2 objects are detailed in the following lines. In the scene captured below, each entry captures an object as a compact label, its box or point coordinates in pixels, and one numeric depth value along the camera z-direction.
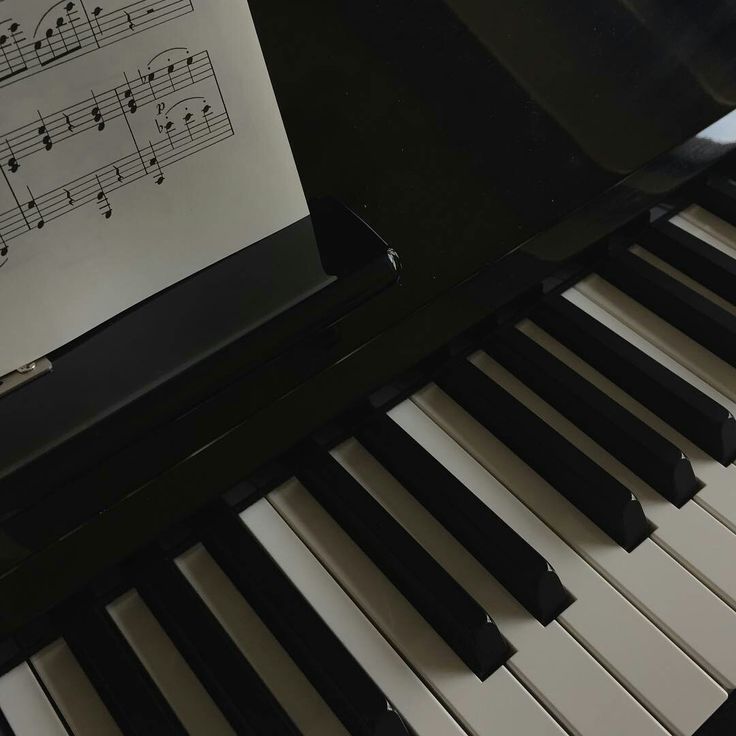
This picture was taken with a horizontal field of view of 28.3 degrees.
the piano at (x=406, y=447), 0.46
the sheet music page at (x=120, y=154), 0.41
